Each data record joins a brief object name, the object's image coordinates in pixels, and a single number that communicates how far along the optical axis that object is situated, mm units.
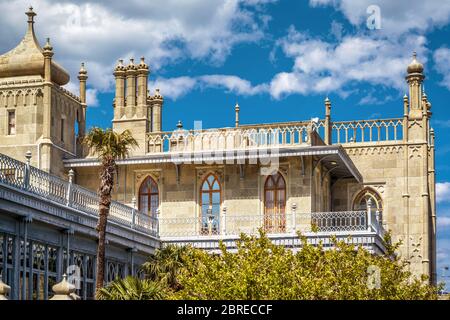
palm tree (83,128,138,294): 25766
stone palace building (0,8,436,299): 32656
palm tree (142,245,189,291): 28064
